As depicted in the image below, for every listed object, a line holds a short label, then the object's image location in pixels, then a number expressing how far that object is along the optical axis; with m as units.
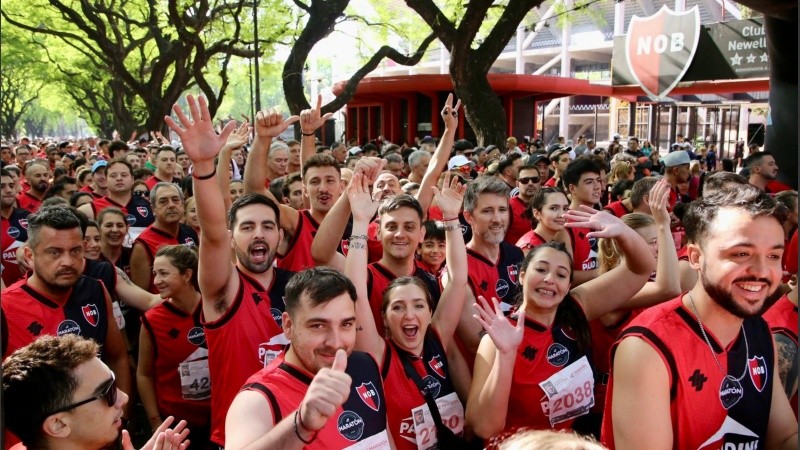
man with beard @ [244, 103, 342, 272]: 4.88
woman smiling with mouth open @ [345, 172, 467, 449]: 3.13
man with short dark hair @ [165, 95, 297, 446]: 3.38
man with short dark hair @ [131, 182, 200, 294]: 5.46
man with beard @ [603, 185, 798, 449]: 2.36
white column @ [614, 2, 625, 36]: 38.26
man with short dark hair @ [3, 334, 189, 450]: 2.34
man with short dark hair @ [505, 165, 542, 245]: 7.04
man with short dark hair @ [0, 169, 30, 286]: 6.11
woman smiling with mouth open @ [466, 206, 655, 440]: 2.98
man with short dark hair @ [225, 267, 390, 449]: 2.29
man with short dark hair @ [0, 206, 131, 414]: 3.89
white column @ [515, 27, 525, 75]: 46.77
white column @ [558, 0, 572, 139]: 43.03
